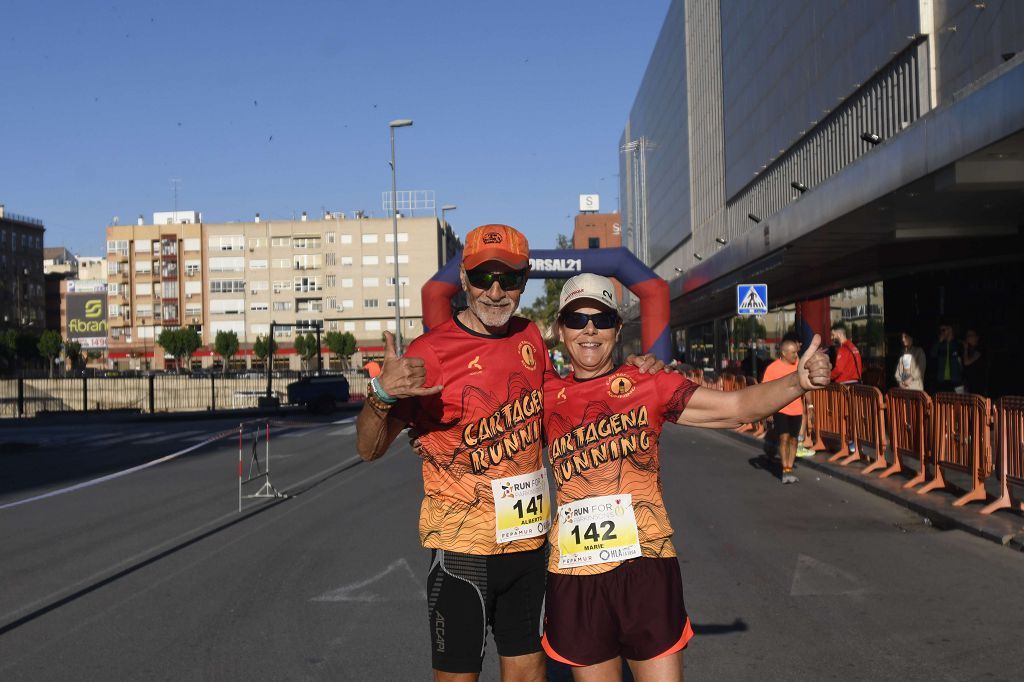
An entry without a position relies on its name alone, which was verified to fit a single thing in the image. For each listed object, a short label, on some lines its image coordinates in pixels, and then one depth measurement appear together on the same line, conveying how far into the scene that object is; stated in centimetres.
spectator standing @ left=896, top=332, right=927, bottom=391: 1670
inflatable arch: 2347
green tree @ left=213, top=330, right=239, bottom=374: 9906
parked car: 3788
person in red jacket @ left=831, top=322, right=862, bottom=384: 1694
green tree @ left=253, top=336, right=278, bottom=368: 10025
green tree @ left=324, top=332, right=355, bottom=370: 10169
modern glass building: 1346
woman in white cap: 337
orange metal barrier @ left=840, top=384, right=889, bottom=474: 1390
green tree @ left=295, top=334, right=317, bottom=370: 10188
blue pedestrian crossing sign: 2183
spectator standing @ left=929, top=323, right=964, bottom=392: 1647
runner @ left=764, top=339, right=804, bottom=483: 1367
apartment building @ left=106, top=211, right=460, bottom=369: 10838
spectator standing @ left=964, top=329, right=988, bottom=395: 1648
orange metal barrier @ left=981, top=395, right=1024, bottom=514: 985
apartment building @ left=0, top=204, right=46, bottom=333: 12131
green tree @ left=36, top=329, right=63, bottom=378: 8819
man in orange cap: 347
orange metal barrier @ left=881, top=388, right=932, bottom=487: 1213
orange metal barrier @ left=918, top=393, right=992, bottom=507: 1055
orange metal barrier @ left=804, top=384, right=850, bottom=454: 1570
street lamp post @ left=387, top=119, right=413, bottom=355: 4375
